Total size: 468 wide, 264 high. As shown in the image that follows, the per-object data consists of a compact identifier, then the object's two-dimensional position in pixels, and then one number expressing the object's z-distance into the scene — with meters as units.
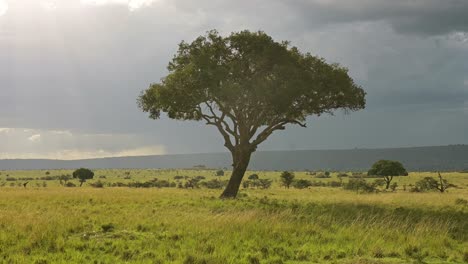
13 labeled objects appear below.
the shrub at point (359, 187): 59.53
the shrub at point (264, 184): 80.89
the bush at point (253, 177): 121.06
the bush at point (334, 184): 90.97
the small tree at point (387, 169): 89.19
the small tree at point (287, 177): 81.19
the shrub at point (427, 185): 69.88
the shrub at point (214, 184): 73.88
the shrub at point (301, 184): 77.56
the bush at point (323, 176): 139.73
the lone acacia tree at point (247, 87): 35.72
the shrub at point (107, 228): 17.71
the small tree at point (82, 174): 100.98
